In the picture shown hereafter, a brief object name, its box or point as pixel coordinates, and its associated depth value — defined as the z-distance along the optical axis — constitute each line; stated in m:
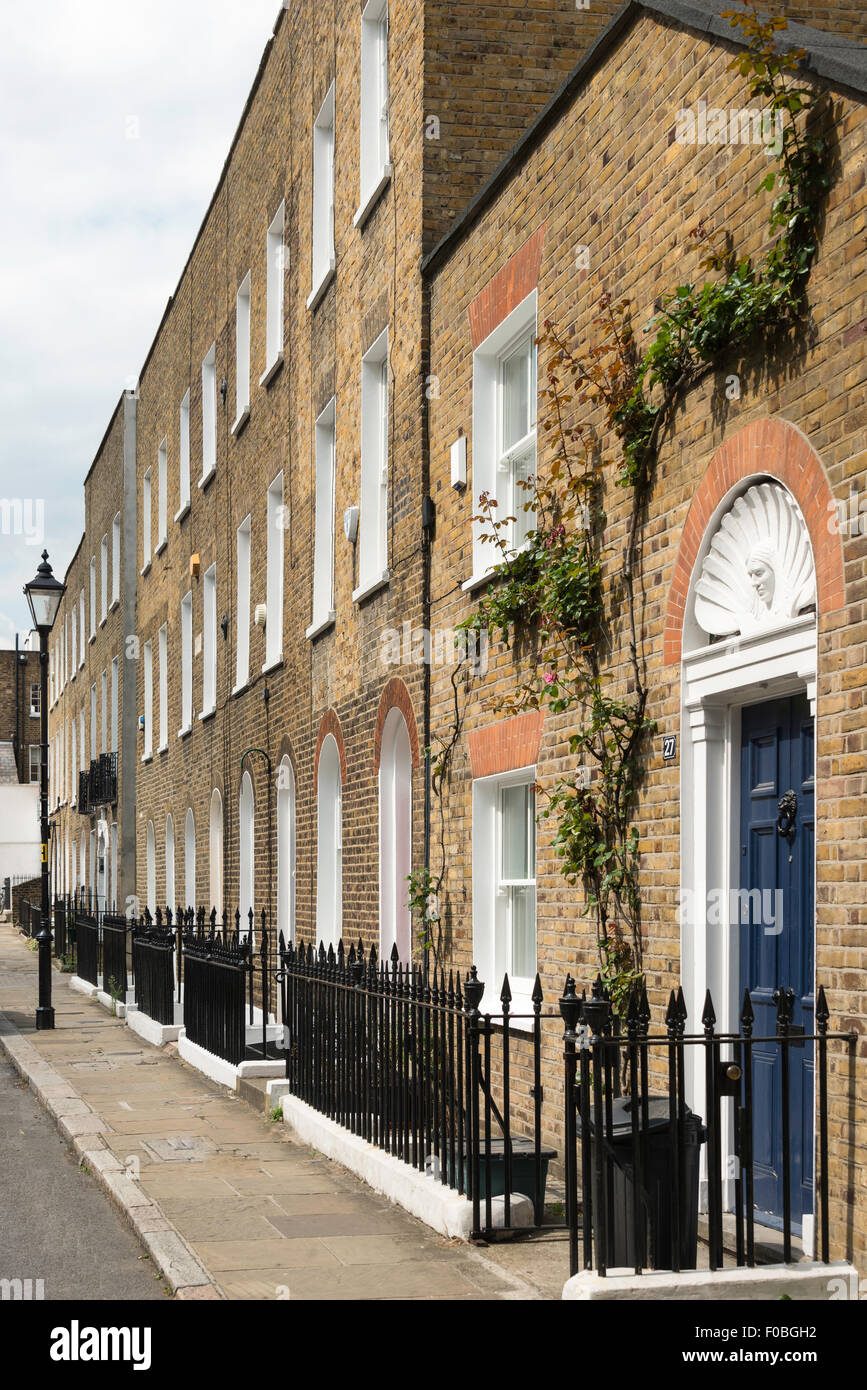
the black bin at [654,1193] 5.73
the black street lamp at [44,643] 18.89
